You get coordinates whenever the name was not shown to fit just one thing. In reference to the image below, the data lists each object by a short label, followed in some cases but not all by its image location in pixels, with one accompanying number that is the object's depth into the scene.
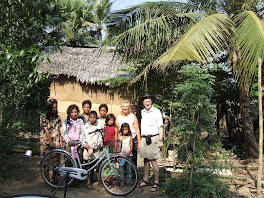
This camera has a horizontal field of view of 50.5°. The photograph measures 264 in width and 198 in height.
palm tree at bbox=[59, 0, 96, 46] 16.28
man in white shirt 4.93
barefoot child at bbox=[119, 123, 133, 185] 5.06
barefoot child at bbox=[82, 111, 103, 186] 5.01
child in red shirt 5.09
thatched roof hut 9.09
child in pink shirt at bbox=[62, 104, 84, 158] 5.01
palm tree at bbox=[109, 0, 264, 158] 5.32
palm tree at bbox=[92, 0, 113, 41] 19.52
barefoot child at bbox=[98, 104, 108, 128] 5.25
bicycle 4.75
